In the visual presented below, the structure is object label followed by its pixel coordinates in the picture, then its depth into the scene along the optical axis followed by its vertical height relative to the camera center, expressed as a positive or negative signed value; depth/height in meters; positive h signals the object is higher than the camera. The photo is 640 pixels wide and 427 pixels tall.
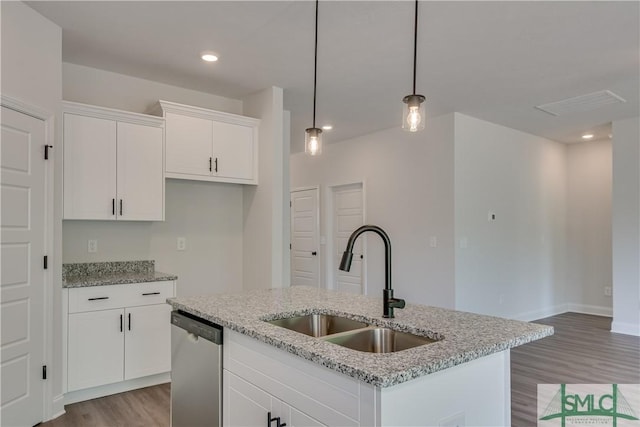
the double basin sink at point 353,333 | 1.72 -0.50
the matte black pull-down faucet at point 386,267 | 1.74 -0.20
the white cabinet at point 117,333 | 3.02 -0.86
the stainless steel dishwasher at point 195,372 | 1.92 -0.75
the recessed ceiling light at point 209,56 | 3.29 +1.25
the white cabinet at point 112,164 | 3.13 +0.41
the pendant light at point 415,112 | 2.10 +0.52
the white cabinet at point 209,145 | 3.65 +0.65
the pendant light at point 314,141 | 2.62 +0.47
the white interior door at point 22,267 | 2.47 -0.30
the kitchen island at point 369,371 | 1.21 -0.49
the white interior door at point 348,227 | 6.16 -0.14
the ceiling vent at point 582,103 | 4.32 +1.23
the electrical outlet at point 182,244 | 3.99 -0.25
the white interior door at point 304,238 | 6.81 -0.34
